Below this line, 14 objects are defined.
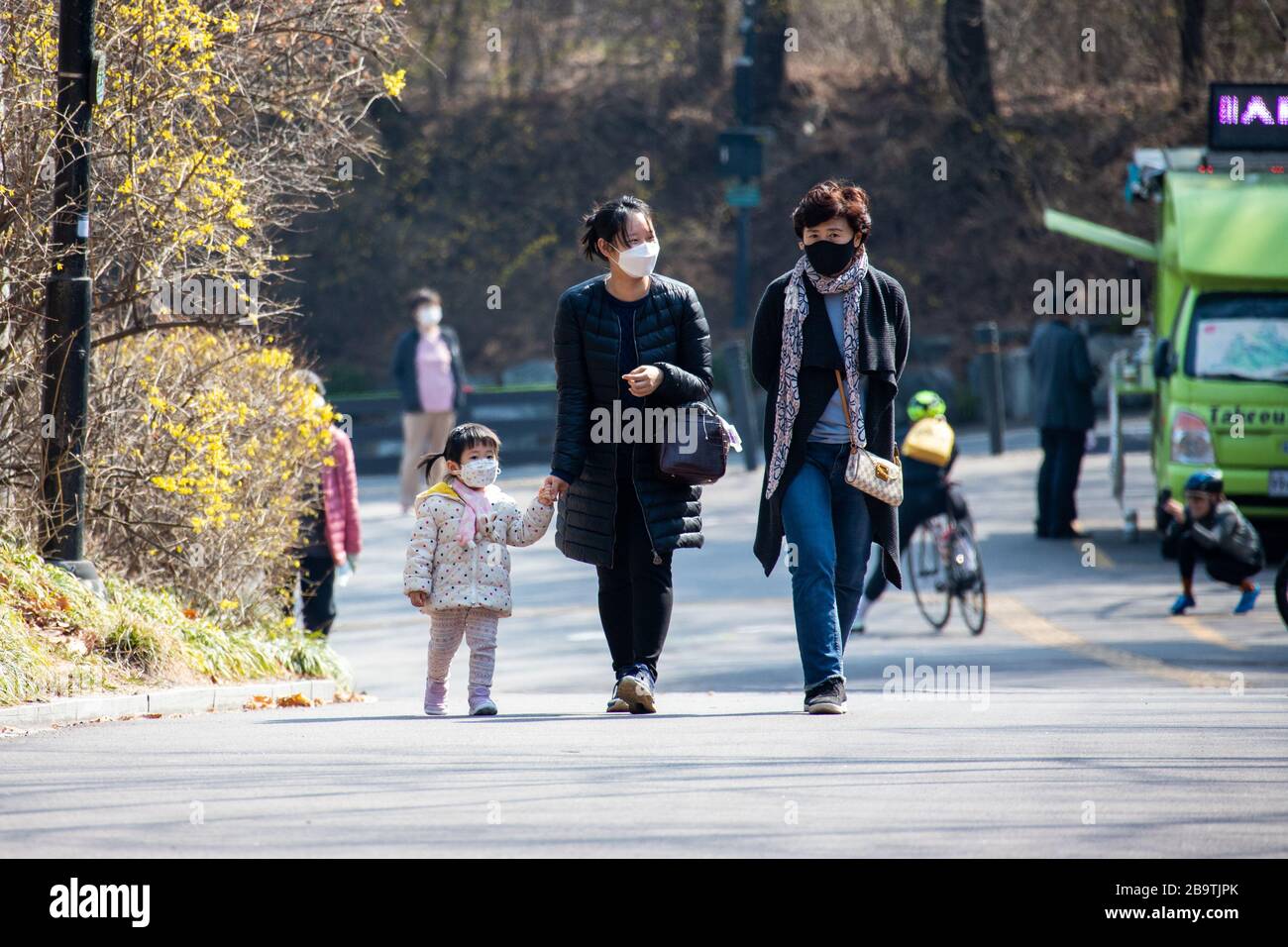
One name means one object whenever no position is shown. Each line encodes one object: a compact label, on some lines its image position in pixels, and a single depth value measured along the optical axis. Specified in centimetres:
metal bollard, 2230
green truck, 1534
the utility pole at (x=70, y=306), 866
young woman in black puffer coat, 724
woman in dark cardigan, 720
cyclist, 1310
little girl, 784
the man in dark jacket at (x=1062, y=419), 1661
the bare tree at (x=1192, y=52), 2908
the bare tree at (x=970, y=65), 3077
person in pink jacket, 1126
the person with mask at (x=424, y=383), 1891
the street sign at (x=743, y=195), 2362
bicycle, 1295
